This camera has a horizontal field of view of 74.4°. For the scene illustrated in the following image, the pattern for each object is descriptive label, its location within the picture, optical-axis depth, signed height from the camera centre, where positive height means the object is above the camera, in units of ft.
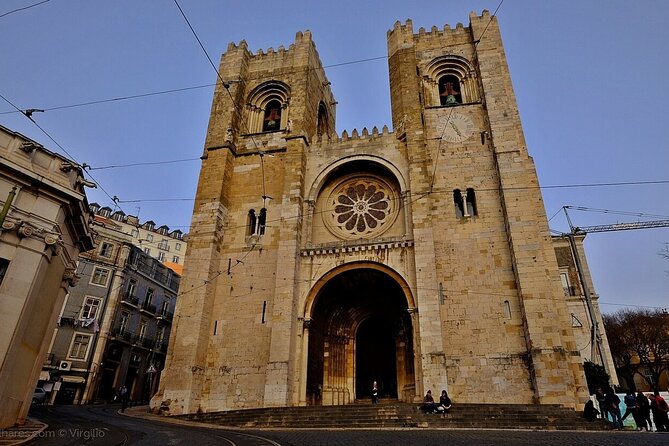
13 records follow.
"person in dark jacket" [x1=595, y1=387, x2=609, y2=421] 38.03 +2.21
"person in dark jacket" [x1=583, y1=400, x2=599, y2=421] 36.81 +1.42
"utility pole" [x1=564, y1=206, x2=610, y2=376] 66.59 +14.87
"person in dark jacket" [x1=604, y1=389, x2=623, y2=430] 35.35 +1.80
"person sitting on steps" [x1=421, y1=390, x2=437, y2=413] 40.22 +1.80
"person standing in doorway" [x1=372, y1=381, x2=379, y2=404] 51.71 +3.34
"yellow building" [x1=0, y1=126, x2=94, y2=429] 29.60 +10.87
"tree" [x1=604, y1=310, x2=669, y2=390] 107.24 +20.47
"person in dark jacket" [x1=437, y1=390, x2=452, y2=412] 40.04 +1.99
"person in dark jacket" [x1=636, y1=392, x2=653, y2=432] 35.96 +1.70
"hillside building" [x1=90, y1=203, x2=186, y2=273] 153.97 +62.03
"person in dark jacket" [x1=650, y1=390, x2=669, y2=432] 35.27 +1.41
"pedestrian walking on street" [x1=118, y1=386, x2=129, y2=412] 59.32 +2.82
